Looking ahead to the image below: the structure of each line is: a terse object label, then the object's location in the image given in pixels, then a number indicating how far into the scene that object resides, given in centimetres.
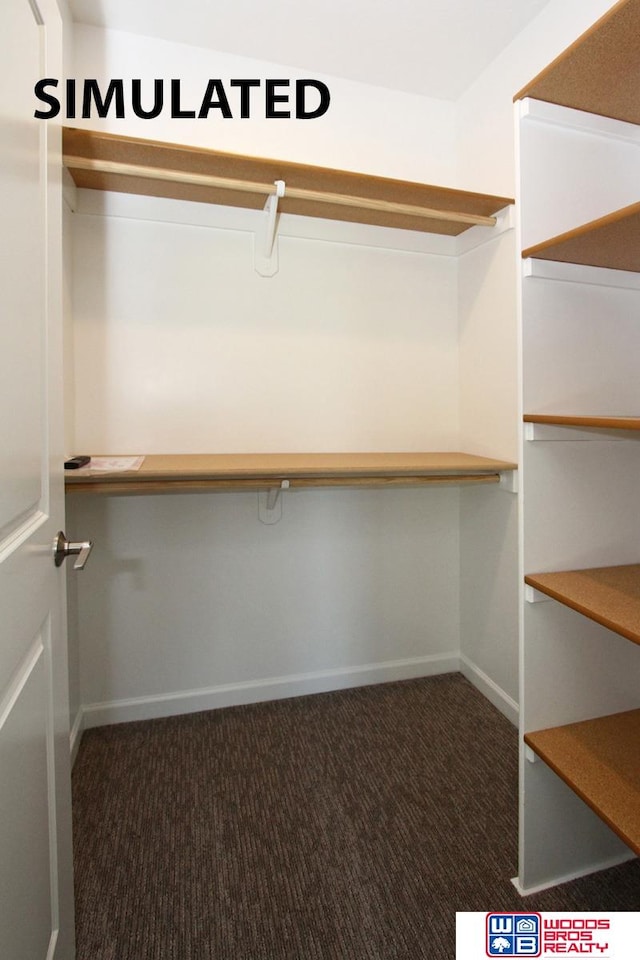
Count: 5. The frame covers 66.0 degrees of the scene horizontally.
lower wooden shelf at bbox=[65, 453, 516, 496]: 159
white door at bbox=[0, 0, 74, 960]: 71
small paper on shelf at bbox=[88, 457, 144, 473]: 161
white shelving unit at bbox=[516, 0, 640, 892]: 120
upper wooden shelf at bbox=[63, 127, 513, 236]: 155
